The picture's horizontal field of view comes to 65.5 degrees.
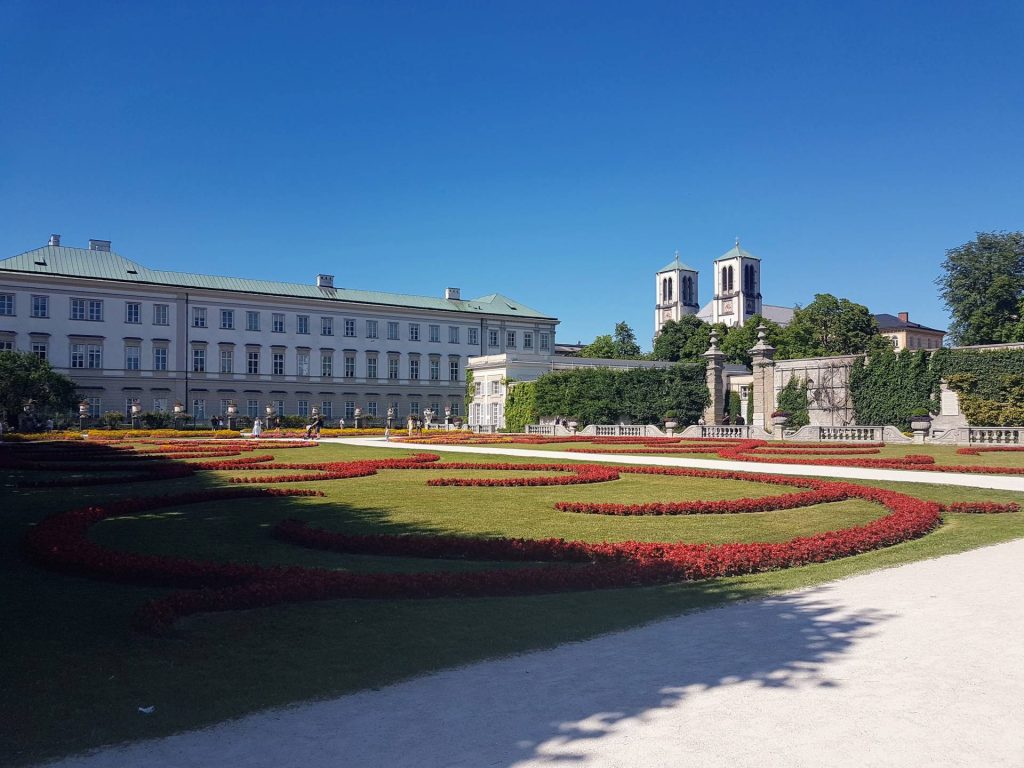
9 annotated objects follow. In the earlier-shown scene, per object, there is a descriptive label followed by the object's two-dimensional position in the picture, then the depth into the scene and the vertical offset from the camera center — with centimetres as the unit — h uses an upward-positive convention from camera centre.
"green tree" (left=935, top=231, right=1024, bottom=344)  6344 +981
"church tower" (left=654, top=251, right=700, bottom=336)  15988 +2417
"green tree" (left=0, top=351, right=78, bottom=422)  4469 +175
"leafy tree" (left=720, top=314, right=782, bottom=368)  8500 +741
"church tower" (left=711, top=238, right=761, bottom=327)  14788 +2323
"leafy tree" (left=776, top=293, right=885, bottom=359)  7488 +752
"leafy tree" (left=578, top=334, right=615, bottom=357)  10419 +826
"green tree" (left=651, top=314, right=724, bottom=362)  8700 +785
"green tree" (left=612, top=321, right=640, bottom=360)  10723 +931
